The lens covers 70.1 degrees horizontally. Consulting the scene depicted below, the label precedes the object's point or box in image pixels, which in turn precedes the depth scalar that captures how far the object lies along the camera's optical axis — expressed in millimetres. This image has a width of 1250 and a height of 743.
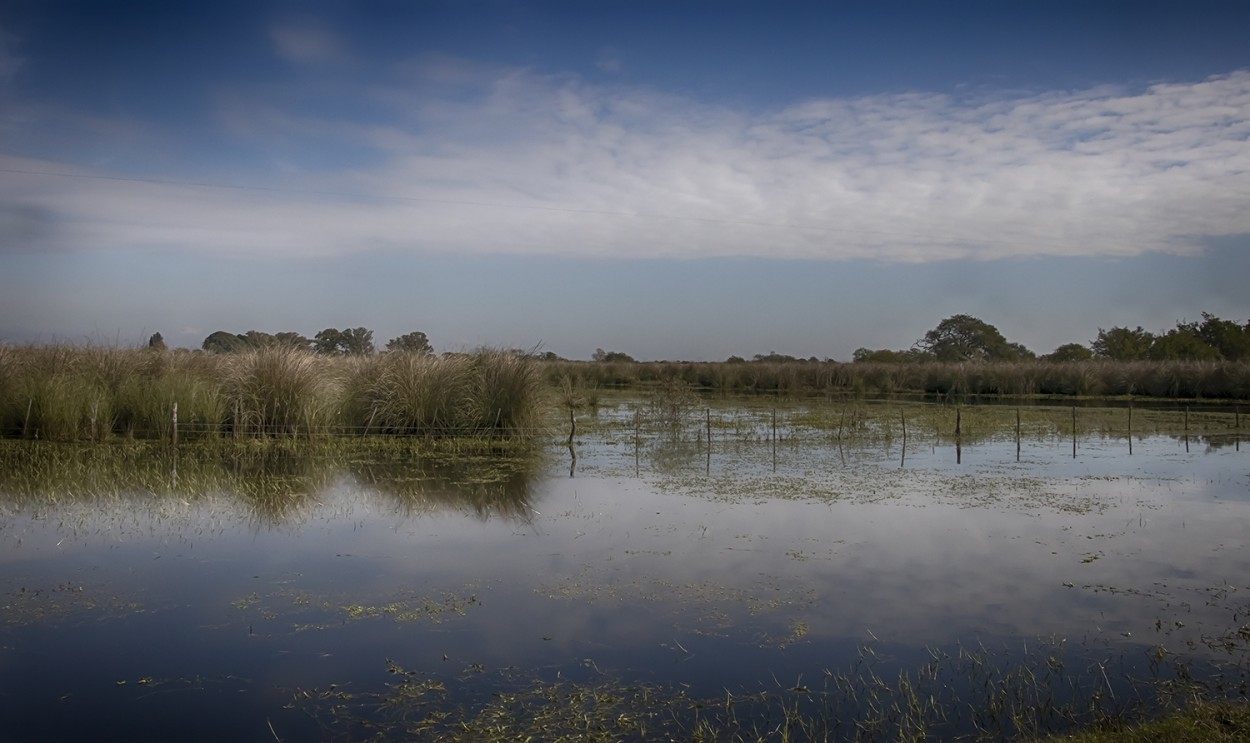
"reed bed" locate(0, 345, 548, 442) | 15766
